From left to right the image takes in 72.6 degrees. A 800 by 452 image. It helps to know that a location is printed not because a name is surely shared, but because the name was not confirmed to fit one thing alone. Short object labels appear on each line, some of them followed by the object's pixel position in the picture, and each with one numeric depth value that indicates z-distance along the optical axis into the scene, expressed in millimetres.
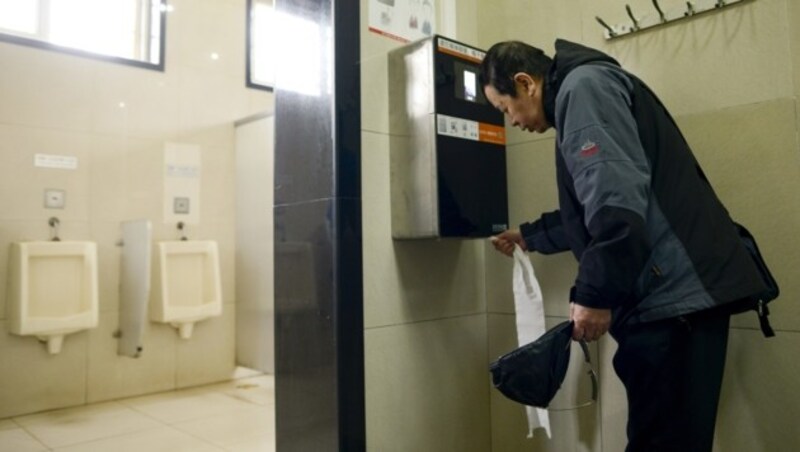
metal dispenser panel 1621
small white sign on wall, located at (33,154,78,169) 3205
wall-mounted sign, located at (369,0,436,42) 1701
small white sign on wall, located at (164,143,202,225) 3701
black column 1535
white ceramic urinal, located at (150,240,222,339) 3494
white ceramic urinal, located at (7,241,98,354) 2994
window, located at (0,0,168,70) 3237
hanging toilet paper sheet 1730
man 1158
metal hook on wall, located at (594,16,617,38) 1681
